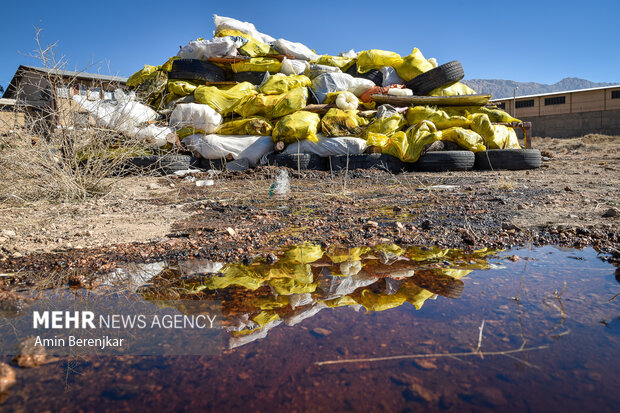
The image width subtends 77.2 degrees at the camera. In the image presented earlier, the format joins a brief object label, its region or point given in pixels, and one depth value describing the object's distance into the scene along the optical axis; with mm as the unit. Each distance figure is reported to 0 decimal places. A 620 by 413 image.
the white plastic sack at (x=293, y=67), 6146
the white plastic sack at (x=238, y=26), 6684
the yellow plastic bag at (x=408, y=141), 5289
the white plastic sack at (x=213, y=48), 6043
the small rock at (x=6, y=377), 848
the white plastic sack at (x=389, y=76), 6305
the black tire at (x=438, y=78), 6031
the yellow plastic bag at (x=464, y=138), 5398
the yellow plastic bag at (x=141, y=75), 6387
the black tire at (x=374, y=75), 6324
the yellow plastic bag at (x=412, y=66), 6258
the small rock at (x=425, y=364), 898
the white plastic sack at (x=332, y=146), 5402
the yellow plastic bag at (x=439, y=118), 5551
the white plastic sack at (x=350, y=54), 7061
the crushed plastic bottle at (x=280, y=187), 3785
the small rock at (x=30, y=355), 942
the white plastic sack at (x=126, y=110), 4283
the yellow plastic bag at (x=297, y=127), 5320
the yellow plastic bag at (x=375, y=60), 6262
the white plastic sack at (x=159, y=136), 4973
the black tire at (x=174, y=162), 5141
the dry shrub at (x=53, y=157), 2887
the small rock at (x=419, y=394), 795
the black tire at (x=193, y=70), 6047
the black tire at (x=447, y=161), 5230
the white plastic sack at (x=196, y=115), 5336
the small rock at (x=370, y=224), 2225
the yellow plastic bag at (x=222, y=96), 5582
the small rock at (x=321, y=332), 1066
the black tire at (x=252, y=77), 6305
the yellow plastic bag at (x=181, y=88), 5887
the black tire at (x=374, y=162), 5328
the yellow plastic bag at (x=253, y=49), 6348
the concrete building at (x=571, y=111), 15383
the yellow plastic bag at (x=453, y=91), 6109
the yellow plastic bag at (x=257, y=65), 6273
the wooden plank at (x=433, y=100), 5828
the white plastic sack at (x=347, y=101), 5613
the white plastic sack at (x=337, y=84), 5996
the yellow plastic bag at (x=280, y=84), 5770
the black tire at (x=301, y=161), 5344
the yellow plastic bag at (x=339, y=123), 5441
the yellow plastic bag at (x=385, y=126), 5539
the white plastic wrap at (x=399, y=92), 5930
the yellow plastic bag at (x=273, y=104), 5578
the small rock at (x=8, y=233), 2057
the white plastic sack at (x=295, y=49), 6477
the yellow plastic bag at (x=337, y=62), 6523
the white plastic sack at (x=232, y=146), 5477
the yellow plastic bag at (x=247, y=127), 5570
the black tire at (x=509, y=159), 5324
